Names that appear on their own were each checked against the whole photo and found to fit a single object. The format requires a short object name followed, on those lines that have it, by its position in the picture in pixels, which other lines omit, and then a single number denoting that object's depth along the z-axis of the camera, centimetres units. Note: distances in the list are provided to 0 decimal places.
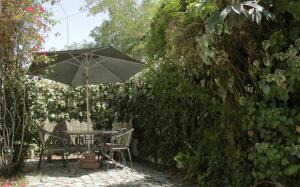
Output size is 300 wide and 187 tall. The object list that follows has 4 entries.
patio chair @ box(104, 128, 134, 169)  621
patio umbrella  583
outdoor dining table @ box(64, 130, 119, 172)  607
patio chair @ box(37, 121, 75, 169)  609
